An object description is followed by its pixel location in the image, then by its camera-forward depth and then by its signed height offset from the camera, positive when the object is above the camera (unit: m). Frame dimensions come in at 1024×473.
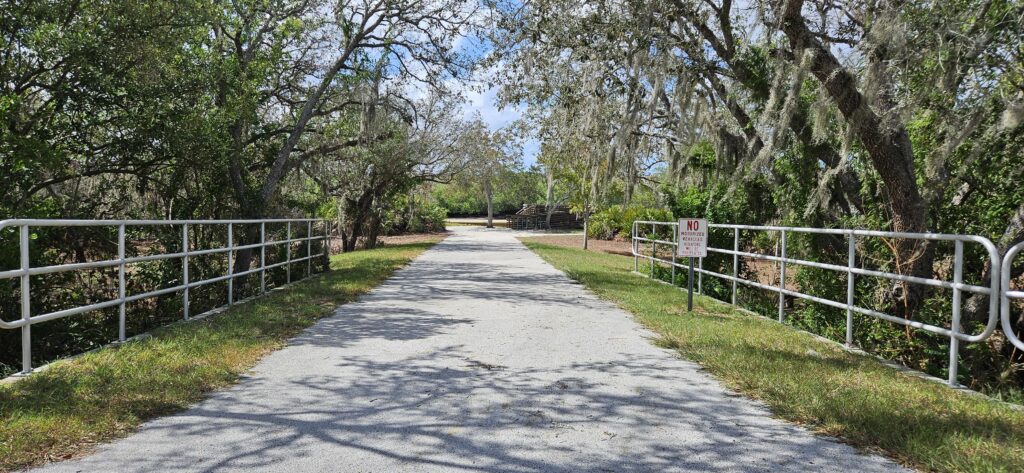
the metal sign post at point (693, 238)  9.74 -0.26
